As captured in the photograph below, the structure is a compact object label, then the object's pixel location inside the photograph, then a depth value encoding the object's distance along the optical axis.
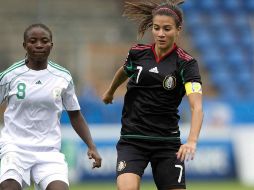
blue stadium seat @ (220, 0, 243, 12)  47.12
